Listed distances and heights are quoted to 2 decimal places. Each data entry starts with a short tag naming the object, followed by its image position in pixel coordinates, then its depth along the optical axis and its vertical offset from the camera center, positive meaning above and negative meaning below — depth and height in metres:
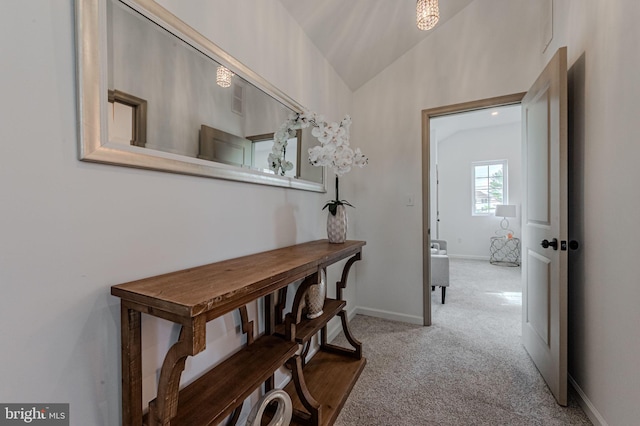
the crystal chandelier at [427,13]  1.82 +1.34
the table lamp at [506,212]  5.45 -0.08
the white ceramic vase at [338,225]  1.80 -0.10
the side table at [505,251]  5.52 -0.92
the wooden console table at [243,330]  0.70 -0.48
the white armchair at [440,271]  3.08 -0.72
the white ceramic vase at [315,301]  1.62 -0.56
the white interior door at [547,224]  1.52 -0.10
